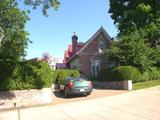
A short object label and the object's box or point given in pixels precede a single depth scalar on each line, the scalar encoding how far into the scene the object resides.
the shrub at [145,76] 11.44
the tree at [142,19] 14.06
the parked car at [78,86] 8.66
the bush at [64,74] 13.05
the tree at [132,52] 11.39
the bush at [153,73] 12.16
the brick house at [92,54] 15.99
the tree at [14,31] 10.61
